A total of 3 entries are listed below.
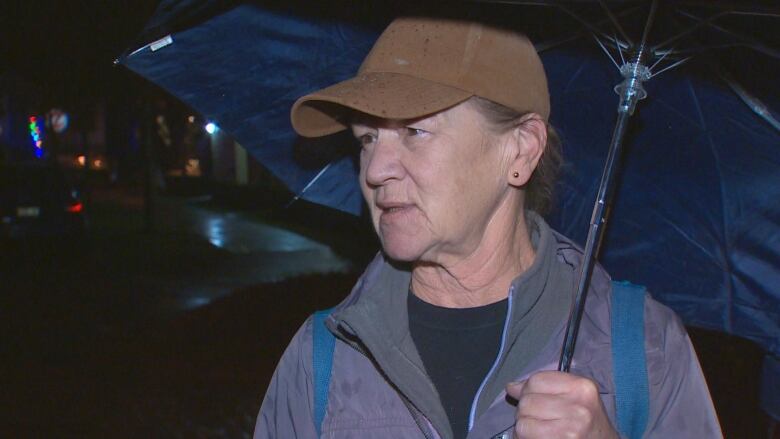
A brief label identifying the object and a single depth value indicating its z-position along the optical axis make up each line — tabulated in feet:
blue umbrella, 7.95
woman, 6.63
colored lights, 82.89
